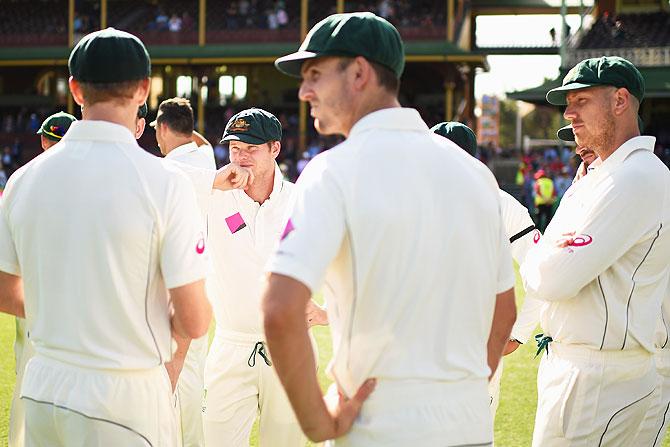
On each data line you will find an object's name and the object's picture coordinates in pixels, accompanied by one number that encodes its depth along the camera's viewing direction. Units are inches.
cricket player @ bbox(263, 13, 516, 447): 95.0
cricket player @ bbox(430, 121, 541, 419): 191.6
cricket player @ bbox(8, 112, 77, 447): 204.4
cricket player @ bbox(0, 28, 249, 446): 112.3
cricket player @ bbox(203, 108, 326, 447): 196.9
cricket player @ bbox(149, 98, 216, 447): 190.2
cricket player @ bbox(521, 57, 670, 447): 144.1
